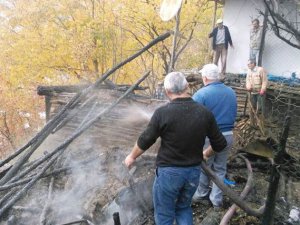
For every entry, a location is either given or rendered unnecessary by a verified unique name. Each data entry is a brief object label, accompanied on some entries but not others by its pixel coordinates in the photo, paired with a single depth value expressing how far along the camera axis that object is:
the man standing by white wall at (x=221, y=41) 12.55
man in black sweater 3.64
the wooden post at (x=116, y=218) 3.09
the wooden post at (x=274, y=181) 2.45
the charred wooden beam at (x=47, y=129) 5.67
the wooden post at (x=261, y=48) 11.24
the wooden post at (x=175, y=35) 10.70
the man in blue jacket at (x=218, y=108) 4.62
